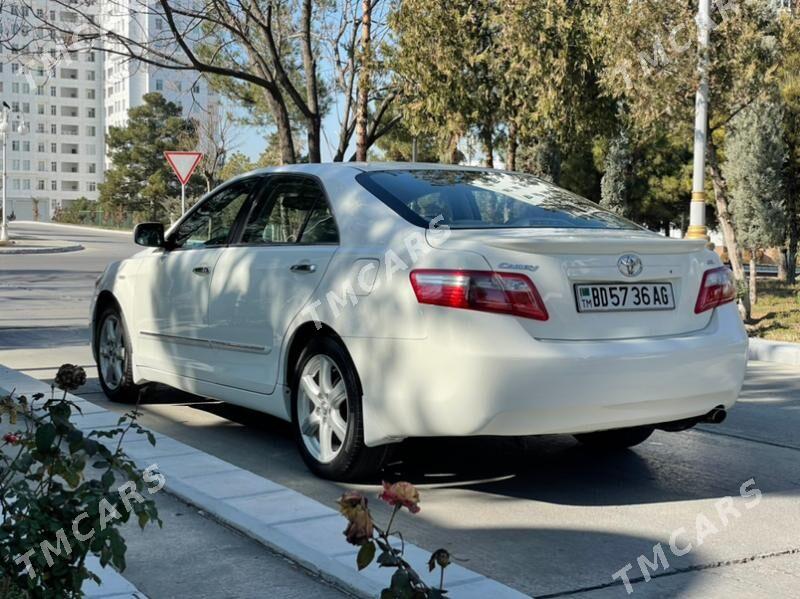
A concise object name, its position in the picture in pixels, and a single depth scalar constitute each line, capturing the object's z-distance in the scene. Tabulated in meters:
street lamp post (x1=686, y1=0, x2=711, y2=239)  14.02
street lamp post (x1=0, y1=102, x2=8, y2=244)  43.06
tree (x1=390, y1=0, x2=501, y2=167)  17.14
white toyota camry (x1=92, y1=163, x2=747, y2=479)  4.55
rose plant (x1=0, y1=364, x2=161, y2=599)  2.87
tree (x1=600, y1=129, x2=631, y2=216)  40.47
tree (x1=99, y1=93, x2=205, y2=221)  84.44
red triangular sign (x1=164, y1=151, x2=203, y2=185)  20.25
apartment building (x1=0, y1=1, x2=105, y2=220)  132.38
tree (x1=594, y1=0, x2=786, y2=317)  14.30
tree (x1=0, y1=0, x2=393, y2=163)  18.62
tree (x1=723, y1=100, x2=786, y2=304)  24.91
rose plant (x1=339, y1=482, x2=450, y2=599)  2.36
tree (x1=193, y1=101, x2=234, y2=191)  55.84
